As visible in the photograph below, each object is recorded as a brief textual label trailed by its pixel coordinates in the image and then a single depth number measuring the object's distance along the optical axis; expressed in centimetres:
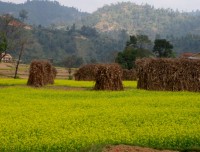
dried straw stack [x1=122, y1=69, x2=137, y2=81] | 5860
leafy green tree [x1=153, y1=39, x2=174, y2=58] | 7599
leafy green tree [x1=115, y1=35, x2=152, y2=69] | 7156
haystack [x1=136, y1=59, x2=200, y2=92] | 3108
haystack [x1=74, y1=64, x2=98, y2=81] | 5535
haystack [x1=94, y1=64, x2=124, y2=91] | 3030
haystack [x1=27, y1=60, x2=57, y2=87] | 3488
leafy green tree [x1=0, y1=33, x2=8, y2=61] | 5514
